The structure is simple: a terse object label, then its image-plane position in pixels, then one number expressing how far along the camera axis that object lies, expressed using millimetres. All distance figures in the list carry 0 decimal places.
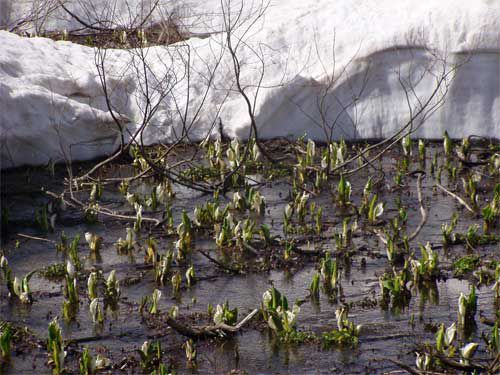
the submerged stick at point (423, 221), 13570
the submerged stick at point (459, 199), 15814
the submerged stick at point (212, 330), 10633
